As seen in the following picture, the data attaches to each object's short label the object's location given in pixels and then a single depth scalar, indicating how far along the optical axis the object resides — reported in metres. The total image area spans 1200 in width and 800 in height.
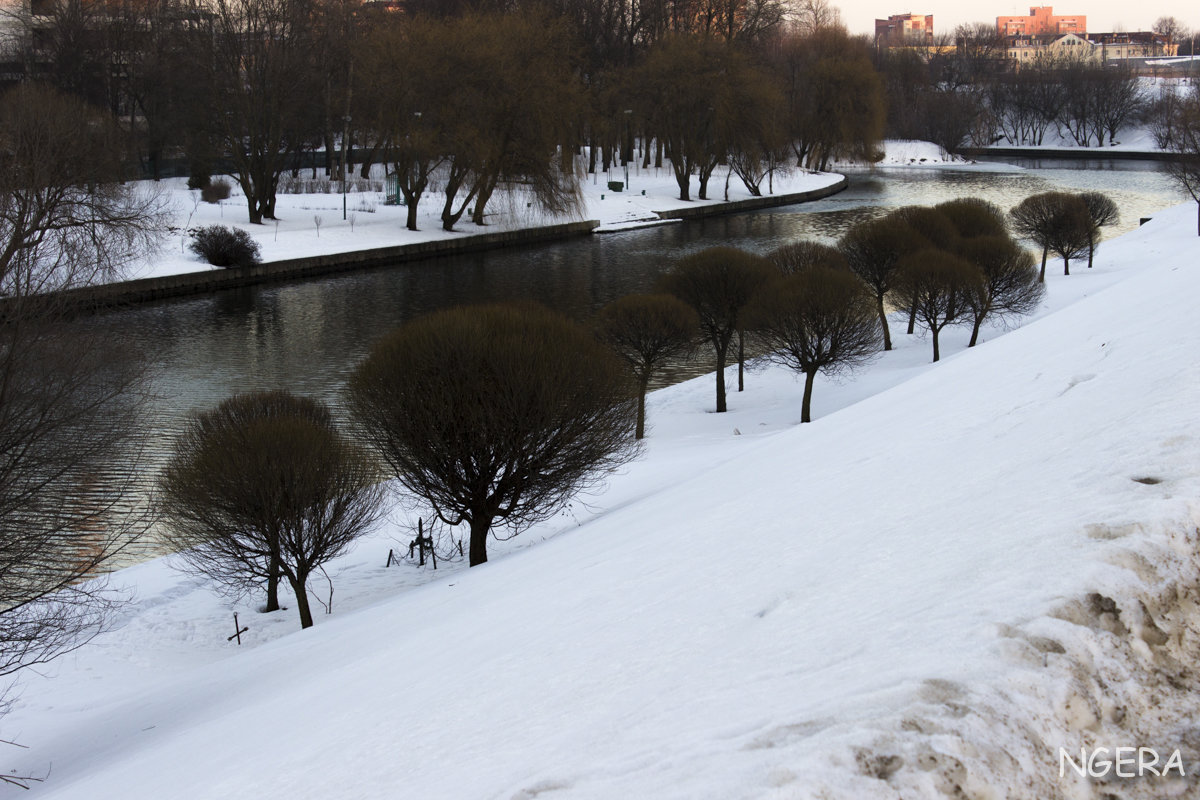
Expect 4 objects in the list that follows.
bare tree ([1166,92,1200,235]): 41.50
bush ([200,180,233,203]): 51.44
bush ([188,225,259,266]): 40.56
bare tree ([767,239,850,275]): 29.61
